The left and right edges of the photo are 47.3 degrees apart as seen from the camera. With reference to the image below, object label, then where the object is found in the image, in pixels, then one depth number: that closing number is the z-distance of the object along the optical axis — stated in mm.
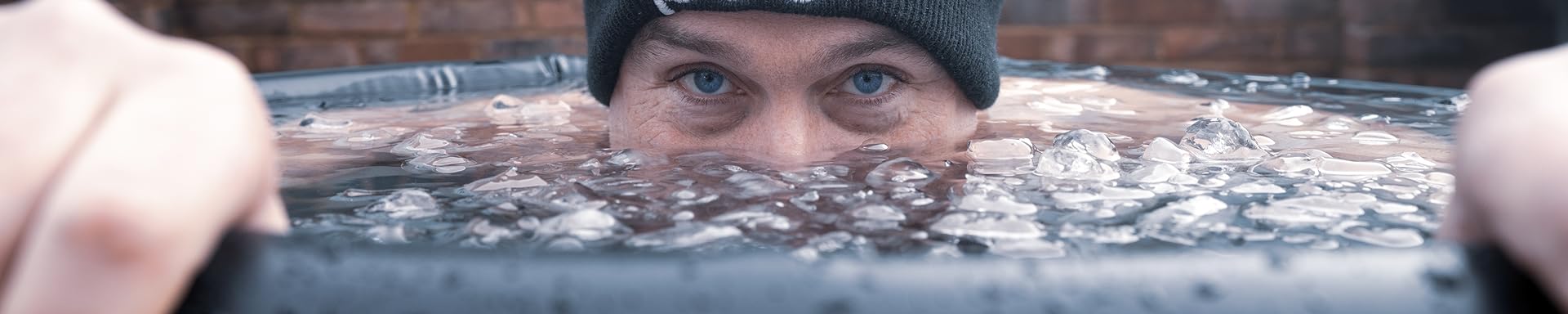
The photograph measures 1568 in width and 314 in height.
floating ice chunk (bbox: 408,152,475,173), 664
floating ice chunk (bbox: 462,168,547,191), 595
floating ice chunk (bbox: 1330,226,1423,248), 482
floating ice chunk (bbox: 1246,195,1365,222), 526
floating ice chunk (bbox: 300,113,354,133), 852
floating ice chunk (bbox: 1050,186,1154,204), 553
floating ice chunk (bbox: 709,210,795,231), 505
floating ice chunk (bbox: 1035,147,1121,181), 609
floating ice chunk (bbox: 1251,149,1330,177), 618
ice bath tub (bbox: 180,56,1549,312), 379
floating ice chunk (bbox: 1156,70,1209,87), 1010
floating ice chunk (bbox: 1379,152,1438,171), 643
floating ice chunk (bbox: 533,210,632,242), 490
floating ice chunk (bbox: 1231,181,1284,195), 572
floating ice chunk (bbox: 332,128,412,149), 781
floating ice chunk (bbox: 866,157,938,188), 590
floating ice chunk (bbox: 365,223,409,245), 493
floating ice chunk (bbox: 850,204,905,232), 503
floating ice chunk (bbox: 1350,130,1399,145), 739
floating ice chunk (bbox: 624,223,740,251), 471
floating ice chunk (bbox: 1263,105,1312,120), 834
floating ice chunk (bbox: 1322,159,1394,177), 617
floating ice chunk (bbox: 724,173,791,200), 570
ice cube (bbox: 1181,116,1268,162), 670
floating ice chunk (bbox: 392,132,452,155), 735
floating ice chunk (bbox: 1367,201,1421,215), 540
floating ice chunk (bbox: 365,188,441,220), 540
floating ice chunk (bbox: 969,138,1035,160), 673
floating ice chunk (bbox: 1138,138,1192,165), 657
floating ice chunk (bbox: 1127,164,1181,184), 600
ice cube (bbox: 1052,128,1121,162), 660
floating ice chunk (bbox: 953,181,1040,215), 536
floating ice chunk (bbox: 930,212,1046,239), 486
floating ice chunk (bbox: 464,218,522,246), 489
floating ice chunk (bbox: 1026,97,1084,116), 886
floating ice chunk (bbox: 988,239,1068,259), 458
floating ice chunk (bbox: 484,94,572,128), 891
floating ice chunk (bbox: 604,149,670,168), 657
